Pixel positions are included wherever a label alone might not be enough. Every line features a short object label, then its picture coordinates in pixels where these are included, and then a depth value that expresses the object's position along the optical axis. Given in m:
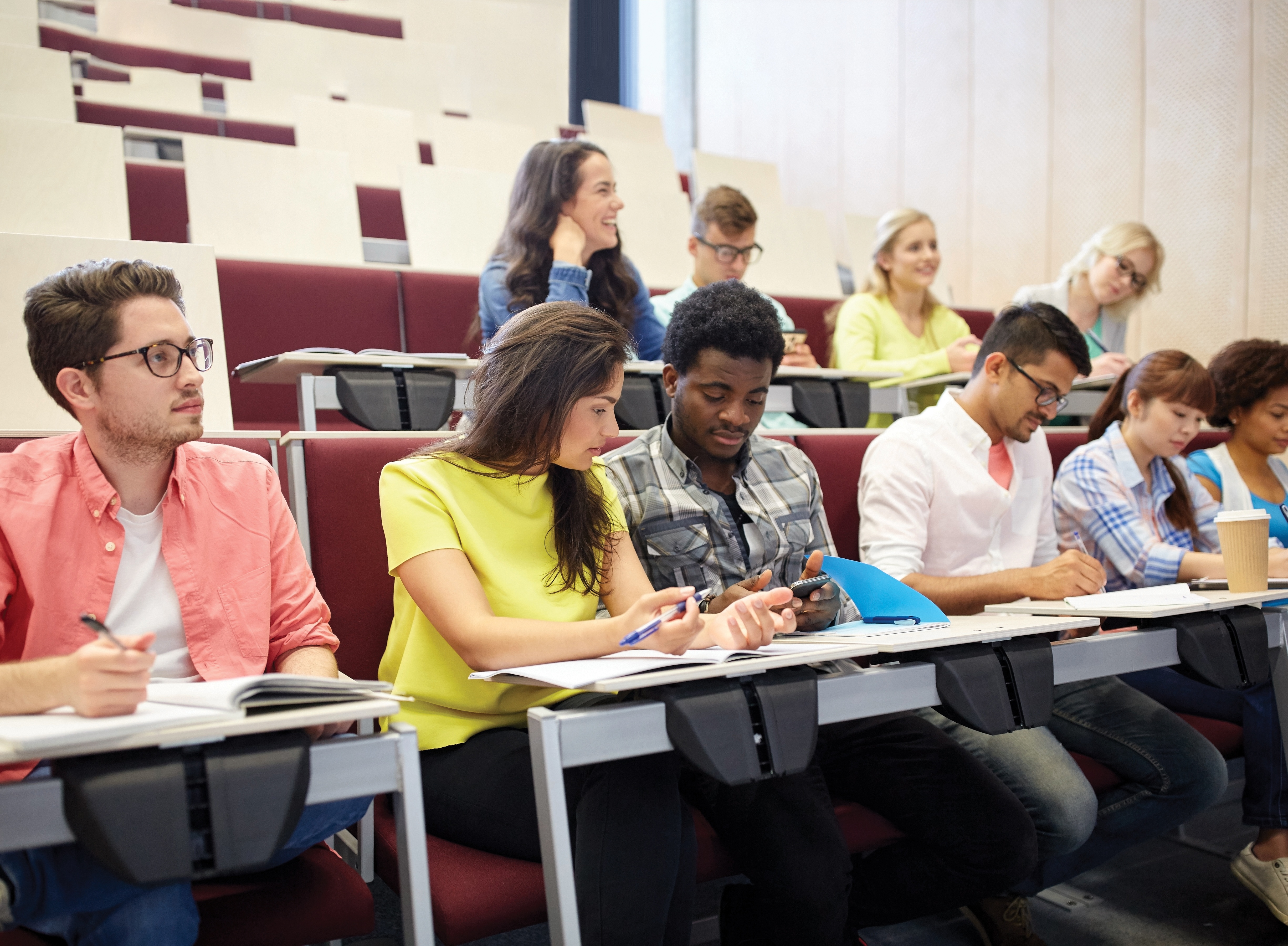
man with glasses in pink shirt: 0.87
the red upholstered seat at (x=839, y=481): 1.47
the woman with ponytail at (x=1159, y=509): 1.38
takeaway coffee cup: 1.20
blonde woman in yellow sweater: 2.30
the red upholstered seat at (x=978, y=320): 2.89
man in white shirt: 1.17
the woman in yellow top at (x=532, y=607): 0.84
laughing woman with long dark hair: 1.82
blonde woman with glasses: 2.38
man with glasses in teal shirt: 2.13
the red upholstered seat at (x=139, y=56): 3.30
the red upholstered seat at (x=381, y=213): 2.78
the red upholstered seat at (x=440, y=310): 2.10
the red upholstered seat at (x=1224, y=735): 1.39
